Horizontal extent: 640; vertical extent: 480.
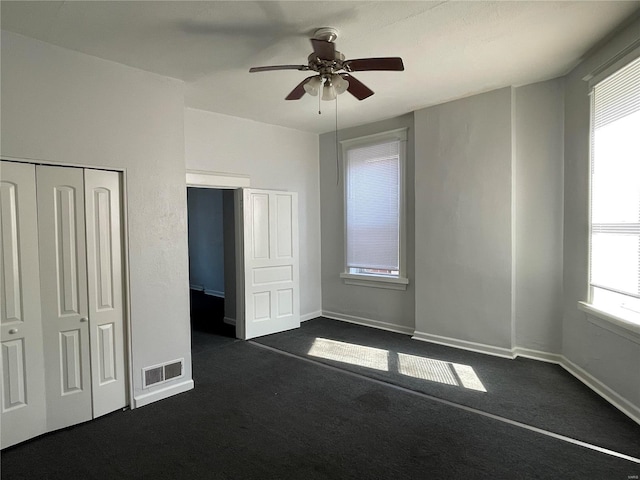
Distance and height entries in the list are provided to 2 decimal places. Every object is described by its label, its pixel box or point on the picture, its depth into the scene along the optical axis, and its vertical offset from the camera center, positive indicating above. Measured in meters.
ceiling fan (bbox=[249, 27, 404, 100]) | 2.39 +1.12
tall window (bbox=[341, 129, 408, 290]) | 5.02 +0.26
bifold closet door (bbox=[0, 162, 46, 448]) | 2.46 -0.54
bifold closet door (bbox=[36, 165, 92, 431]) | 2.66 -0.47
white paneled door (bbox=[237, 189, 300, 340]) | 4.86 -0.47
